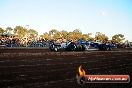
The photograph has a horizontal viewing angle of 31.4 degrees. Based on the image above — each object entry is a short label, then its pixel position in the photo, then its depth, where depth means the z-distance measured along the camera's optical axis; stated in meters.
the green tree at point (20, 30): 65.12
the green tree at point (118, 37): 82.65
